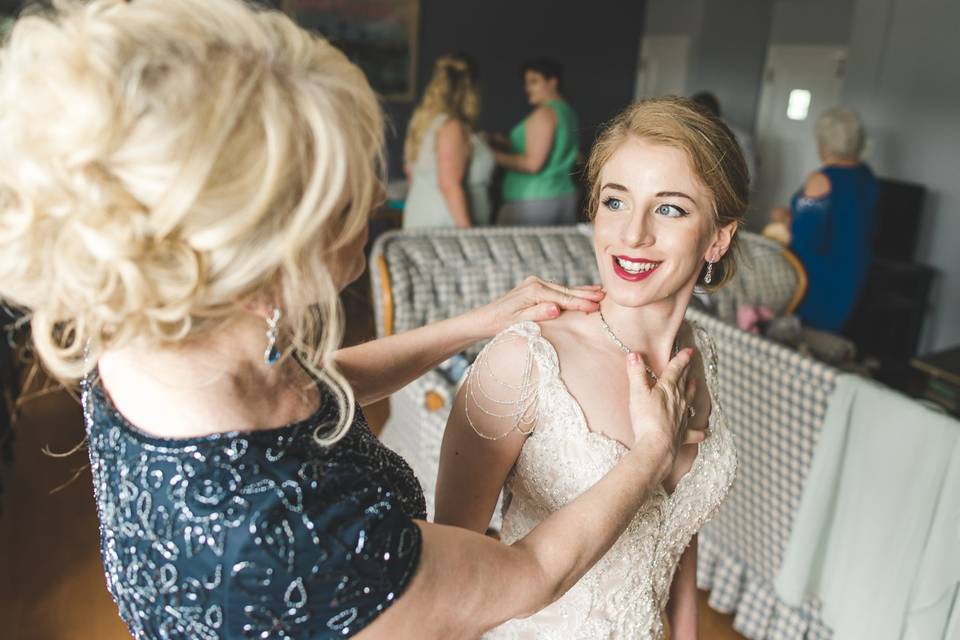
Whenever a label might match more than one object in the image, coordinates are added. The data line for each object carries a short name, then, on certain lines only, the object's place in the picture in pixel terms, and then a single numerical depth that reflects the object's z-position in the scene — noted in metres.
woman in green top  4.21
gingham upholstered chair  2.29
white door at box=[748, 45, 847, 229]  6.56
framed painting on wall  6.25
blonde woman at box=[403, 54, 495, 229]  3.84
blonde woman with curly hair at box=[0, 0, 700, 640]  0.63
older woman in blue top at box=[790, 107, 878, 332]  3.82
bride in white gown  1.27
